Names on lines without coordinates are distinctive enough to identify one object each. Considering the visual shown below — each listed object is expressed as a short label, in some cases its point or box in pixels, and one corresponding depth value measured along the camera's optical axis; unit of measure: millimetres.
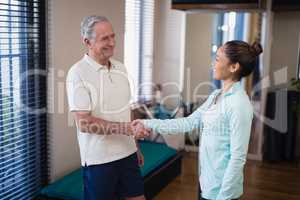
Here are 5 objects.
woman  1771
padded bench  2880
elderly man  2104
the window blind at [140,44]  4520
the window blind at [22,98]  2633
